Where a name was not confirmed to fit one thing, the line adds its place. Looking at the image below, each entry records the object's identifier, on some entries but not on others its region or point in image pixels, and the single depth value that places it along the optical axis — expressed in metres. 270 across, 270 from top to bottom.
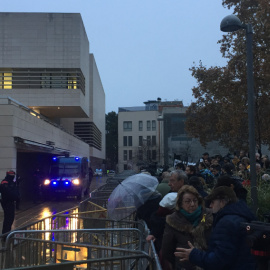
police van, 18.35
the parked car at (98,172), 57.99
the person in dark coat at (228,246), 2.50
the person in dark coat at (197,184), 4.91
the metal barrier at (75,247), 3.19
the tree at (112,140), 80.71
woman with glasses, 3.12
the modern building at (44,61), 30.64
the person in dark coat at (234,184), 3.83
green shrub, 5.66
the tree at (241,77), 12.84
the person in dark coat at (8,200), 8.84
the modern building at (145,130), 39.85
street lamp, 6.19
